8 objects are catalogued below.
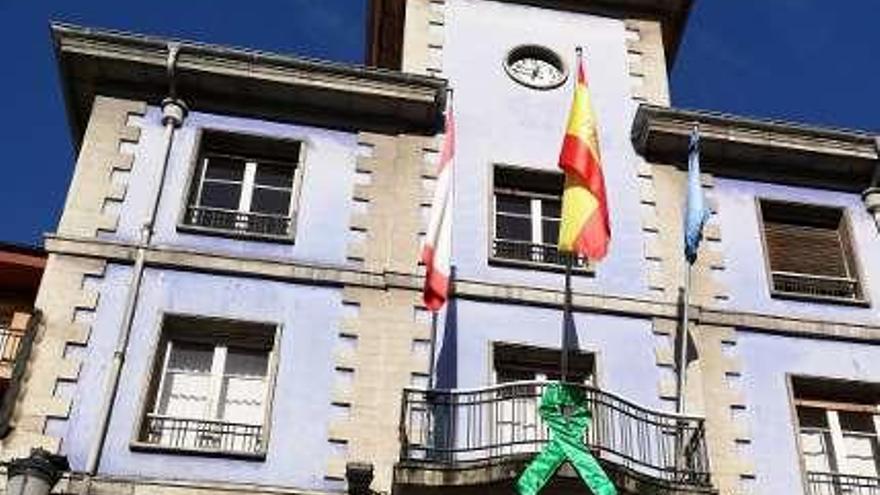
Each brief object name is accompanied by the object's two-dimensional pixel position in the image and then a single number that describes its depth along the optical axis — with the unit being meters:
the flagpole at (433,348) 14.42
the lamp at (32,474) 12.36
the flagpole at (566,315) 14.45
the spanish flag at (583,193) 14.57
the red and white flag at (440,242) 14.19
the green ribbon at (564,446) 12.65
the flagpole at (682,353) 14.69
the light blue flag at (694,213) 15.39
